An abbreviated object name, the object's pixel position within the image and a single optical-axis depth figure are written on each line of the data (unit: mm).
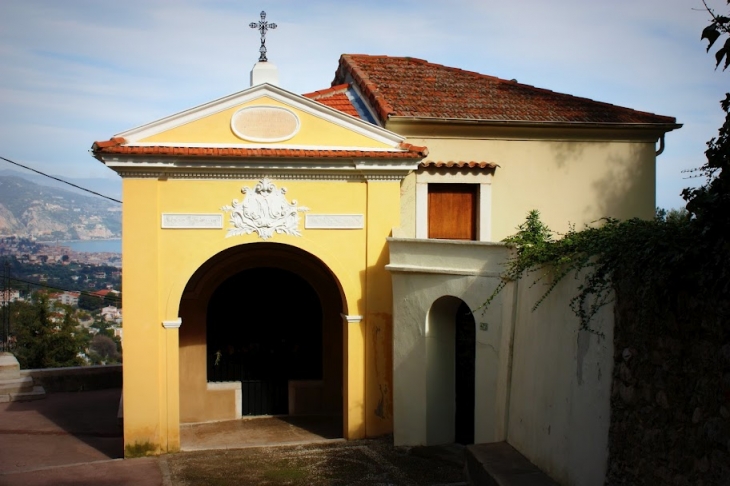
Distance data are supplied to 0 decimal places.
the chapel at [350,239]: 12766
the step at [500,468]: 8320
